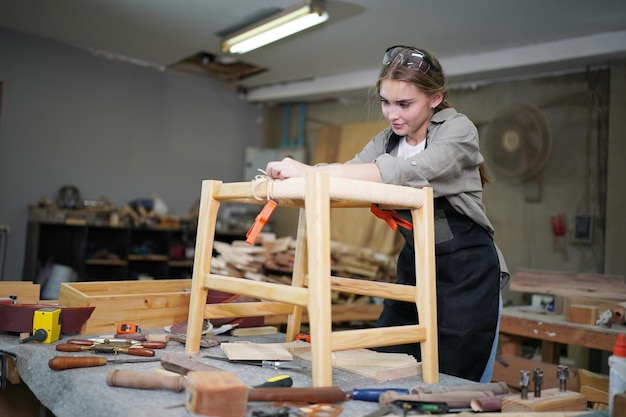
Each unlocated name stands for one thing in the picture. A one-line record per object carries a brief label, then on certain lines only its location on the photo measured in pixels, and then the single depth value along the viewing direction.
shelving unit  6.60
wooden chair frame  1.33
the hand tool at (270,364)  1.62
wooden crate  2.03
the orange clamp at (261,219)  1.53
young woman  1.83
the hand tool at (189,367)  1.34
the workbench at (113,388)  1.22
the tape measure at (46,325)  1.80
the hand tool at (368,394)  1.32
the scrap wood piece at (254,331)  2.14
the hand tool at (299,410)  1.15
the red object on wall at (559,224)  6.02
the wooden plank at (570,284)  3.70
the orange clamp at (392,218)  1.74
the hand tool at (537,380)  1.32
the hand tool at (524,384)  1.29
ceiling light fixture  5.23
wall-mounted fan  6.03
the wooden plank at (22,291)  2.25
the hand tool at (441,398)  1.25
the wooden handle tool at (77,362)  1.49
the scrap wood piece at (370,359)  1.63
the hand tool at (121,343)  1.78
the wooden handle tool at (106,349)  1.68
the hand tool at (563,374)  1.36
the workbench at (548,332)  3.08
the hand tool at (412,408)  1.20
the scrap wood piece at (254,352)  1.64
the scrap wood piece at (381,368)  1.55
